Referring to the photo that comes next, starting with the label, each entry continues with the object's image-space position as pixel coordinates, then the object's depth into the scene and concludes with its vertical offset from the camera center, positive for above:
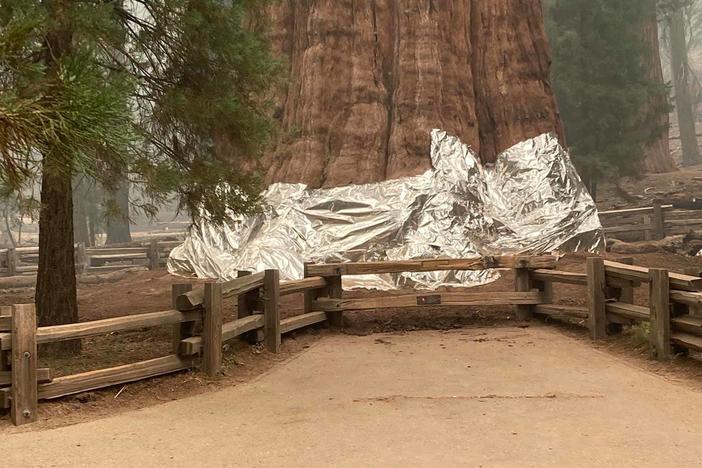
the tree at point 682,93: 38.00 +7.42
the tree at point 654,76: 29.17 +6.44
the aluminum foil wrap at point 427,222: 12.92 +0.25
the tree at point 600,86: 23.91 +4.93
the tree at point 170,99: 6.63 +1.55
